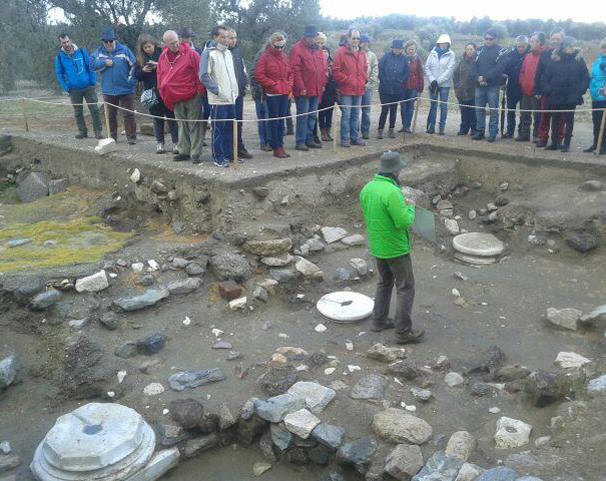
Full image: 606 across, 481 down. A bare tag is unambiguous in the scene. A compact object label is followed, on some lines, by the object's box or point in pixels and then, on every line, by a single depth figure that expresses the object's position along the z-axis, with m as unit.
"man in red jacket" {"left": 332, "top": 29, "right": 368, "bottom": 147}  10.45
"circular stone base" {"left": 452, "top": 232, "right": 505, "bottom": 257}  9.01
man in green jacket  6.15
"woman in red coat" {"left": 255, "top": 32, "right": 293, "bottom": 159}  9.30
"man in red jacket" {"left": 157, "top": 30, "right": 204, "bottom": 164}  8.93
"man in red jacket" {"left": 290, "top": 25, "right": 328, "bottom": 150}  9.83
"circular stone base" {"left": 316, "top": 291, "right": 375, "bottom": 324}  7.08
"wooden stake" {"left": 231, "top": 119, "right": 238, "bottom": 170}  8.82
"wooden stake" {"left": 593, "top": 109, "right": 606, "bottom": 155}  9.85
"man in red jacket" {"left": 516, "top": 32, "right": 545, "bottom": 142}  10.45
